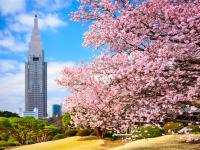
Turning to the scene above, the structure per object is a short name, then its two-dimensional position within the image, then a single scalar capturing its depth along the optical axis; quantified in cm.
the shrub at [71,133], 2331
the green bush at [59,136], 2365
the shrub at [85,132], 2155
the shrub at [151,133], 1528
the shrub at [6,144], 2252
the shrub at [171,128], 1334
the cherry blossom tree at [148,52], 711
